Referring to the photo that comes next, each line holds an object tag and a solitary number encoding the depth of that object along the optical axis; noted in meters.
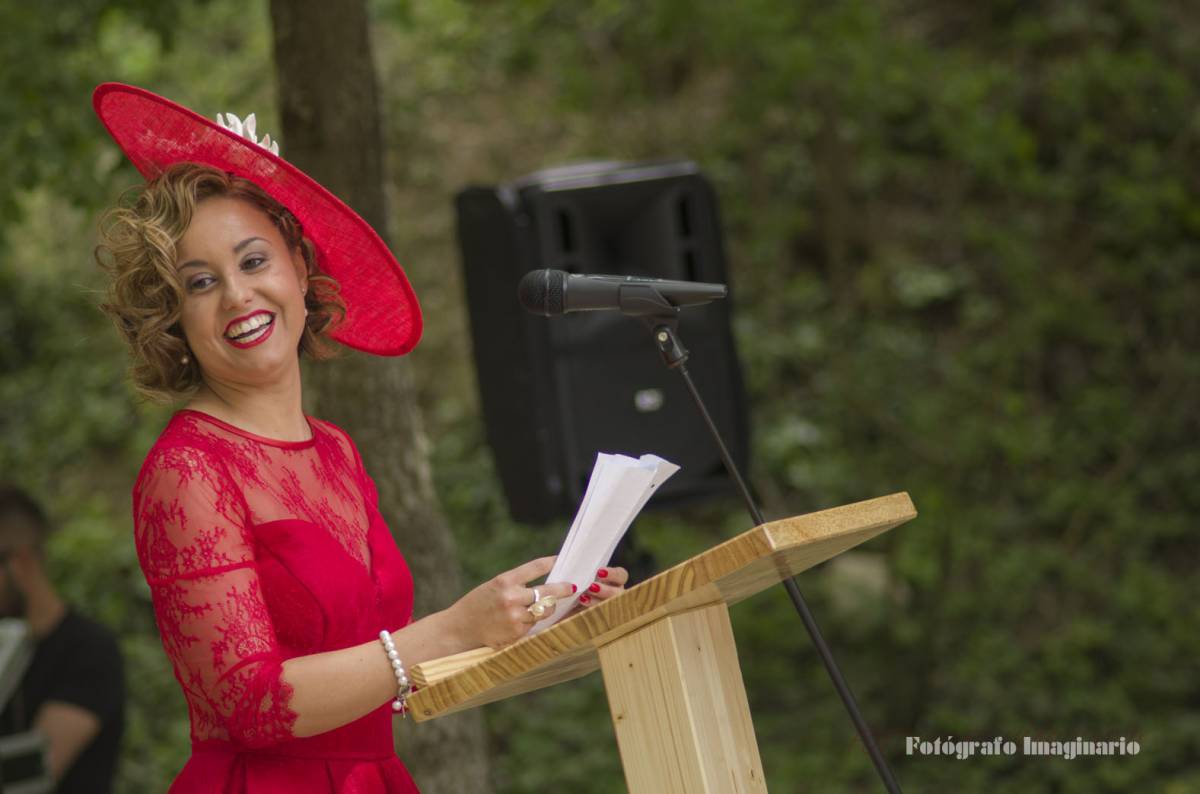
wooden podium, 4.83
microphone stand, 5.09
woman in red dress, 4.98
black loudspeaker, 7.46
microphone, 5.21
